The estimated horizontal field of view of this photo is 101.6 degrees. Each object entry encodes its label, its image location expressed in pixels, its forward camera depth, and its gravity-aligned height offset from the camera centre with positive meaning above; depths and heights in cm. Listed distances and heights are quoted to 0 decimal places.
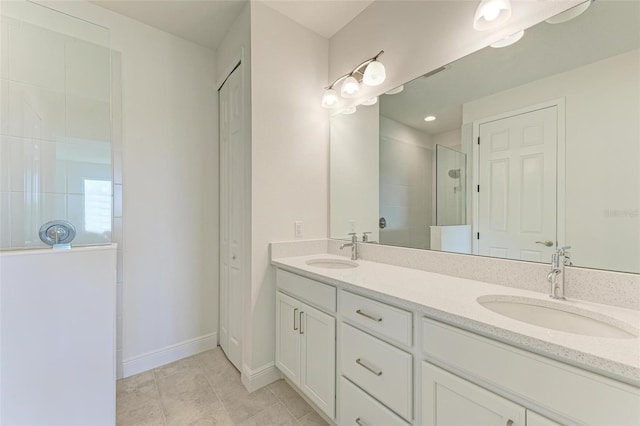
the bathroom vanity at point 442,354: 65 -47
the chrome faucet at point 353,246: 190 -25
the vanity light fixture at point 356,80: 168 +91
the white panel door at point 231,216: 196 -4
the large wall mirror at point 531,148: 95 +30
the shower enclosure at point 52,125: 142 +50
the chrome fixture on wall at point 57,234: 138 -13
